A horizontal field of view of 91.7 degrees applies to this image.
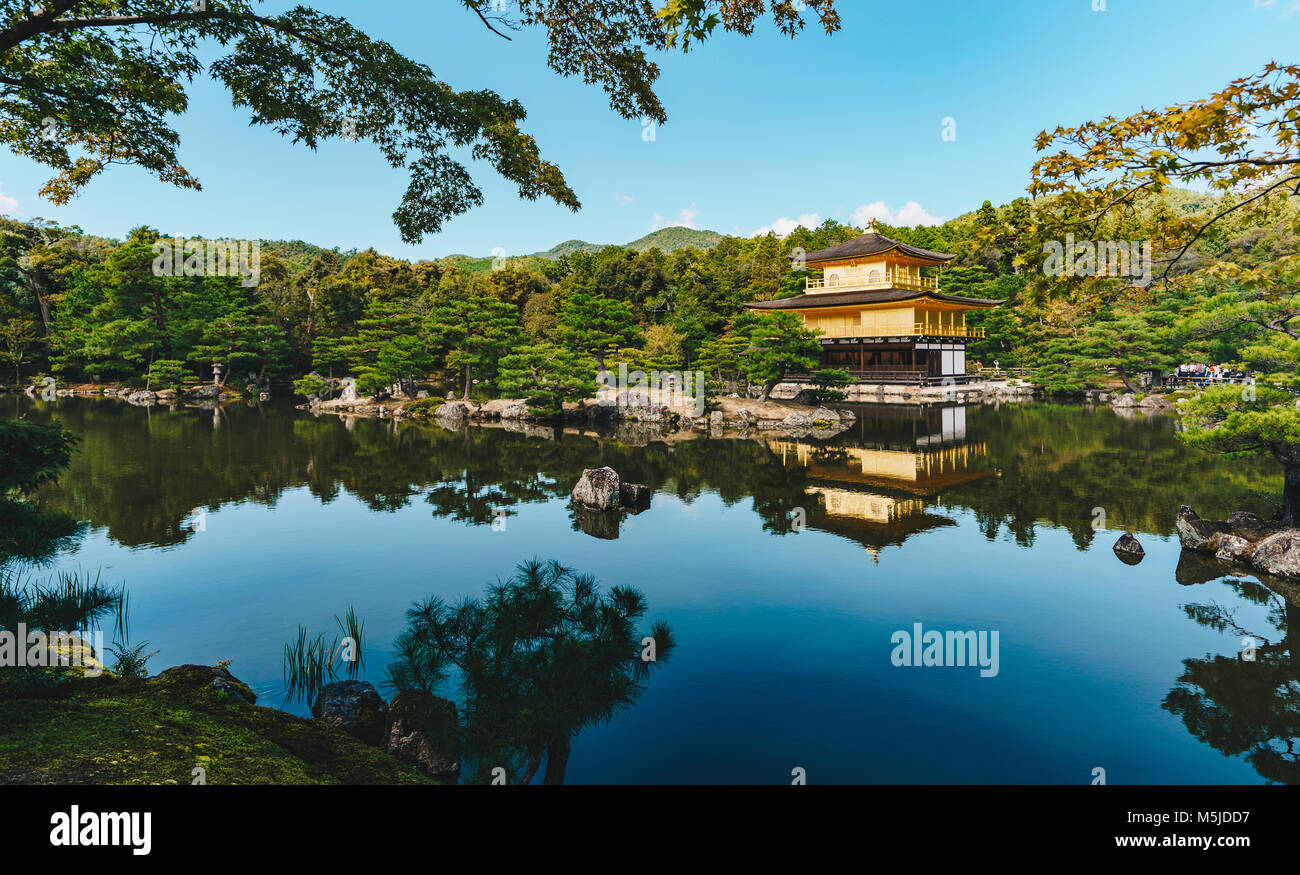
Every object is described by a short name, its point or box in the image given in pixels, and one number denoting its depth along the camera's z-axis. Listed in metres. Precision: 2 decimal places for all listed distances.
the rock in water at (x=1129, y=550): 9.34
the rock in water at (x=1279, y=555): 8.28
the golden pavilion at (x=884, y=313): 34.25
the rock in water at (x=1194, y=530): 9.52
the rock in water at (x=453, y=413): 28.56
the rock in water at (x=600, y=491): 12.94
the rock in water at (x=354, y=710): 4.95
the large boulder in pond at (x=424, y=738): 4.28
